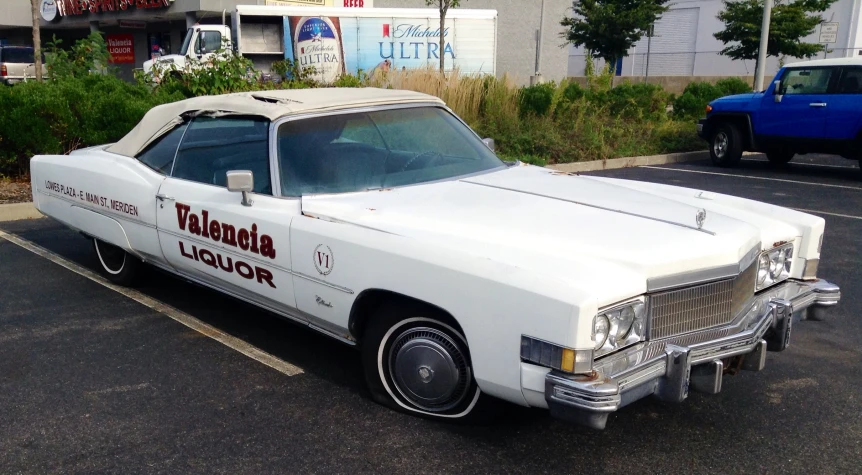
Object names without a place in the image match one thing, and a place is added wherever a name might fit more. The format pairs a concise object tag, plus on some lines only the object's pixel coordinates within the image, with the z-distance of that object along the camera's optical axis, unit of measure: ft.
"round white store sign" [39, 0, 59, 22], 111.14
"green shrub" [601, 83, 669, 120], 50.37
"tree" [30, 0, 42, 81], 42.47
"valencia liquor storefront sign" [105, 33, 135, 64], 114.52
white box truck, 71.87
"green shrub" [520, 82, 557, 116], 46.24
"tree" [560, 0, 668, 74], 91.61
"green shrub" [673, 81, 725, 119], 54.80
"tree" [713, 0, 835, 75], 77.71
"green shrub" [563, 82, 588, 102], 49.28
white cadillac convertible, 9.95
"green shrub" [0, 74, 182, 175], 29.63
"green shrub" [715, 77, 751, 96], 60.30
